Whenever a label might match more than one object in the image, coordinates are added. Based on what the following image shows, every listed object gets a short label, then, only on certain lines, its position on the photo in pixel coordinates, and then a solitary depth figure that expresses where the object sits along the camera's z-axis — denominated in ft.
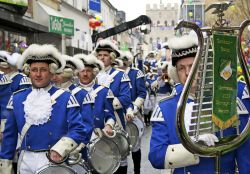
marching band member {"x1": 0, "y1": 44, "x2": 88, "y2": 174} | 16.10
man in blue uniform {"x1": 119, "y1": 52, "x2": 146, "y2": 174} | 32.73
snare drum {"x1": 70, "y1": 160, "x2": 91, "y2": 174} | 17.52
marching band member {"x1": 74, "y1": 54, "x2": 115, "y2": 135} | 24.52
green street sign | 64.90
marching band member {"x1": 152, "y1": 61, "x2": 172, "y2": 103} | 56.39
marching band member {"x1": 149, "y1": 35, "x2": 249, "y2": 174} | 10.98
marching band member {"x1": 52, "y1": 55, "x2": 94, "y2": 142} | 21.95
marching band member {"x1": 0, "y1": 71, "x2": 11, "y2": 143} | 27.84
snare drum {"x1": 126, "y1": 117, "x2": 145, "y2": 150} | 29.32
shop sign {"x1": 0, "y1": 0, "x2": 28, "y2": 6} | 53.50
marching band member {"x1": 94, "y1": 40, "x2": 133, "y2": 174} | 27.68
